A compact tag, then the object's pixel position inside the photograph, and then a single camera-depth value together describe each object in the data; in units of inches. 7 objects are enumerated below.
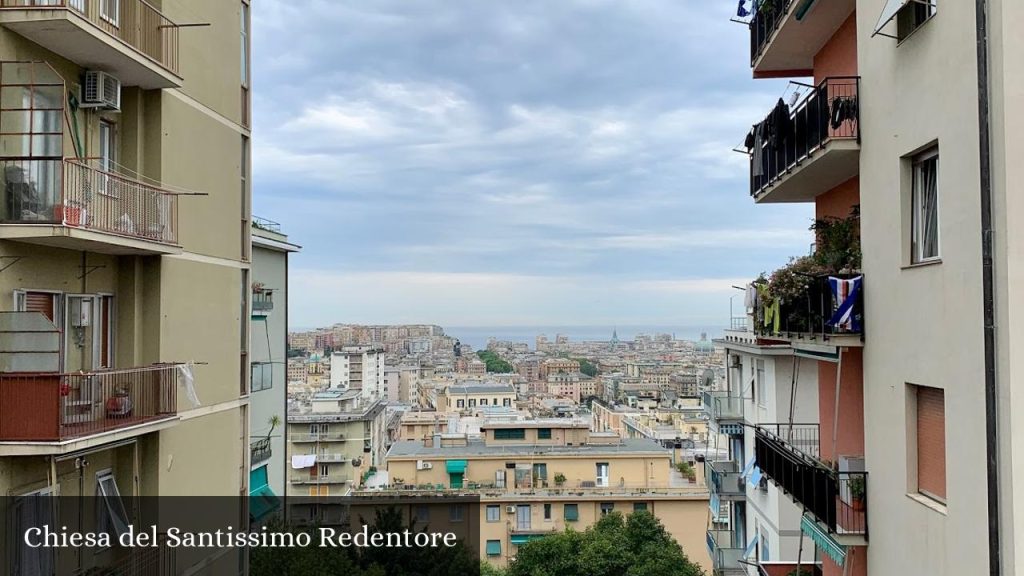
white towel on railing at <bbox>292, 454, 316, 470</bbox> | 1944.6
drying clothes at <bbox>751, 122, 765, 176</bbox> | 424.2
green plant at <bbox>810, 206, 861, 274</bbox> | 341.7
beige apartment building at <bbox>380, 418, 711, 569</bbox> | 1774.1
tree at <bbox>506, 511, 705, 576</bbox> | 1333.7
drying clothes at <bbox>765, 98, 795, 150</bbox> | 386.0
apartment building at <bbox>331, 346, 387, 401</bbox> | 6566.9
